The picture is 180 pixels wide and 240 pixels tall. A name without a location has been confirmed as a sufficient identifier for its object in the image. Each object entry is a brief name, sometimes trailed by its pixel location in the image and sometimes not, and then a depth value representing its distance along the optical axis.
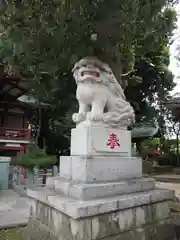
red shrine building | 9.36
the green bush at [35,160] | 5.95
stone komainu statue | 2.29
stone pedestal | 1.80
